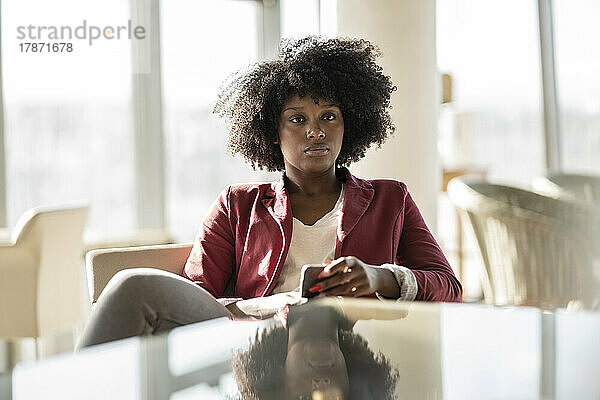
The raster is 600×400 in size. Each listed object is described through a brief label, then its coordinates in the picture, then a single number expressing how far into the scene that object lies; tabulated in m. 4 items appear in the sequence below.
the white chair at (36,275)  3.16
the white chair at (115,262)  2.01
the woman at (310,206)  2.01
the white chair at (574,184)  3.39
